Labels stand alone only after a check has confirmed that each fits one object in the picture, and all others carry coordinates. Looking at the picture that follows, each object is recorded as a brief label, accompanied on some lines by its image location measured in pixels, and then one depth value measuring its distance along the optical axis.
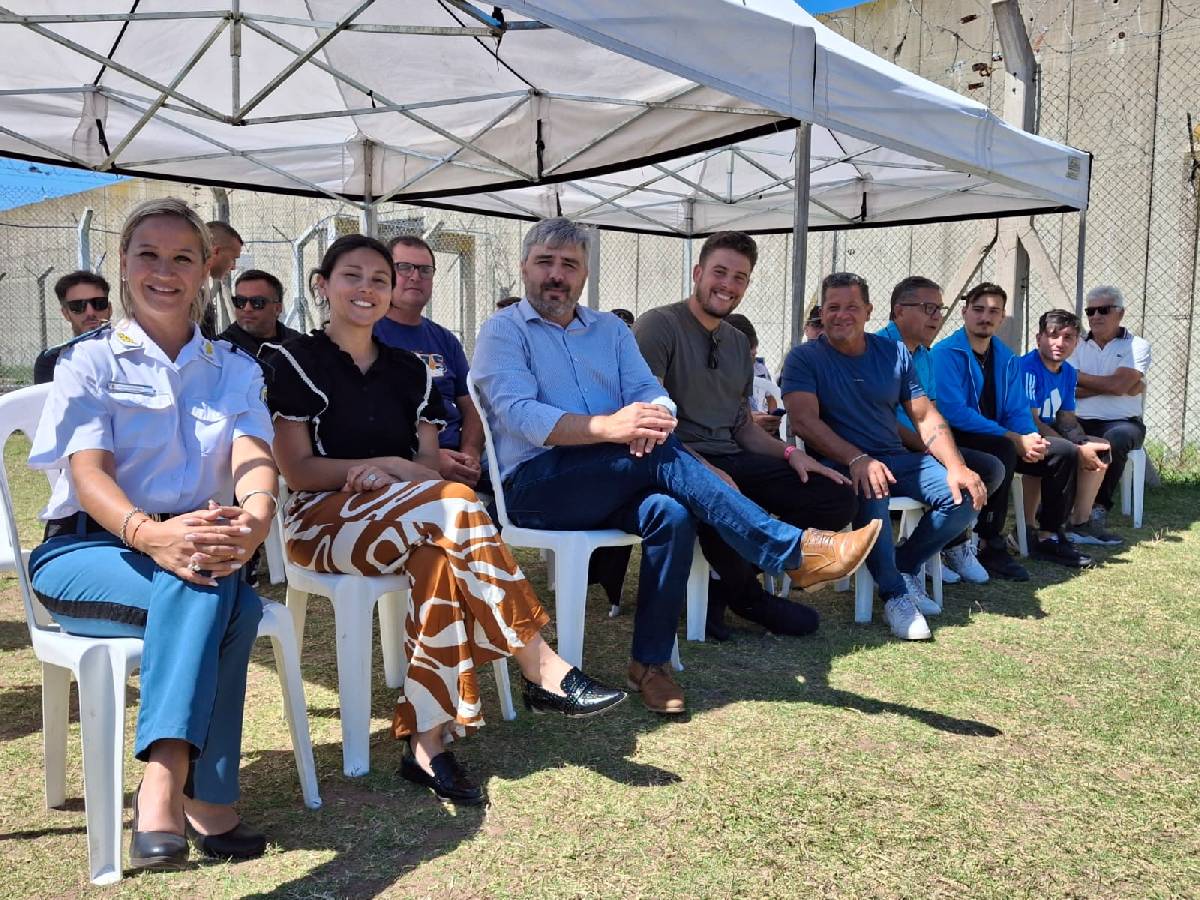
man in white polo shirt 6.08
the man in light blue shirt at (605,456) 2.70
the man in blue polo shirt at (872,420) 3.90
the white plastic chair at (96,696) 1.81
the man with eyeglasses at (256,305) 4.27
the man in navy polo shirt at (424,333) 3.79
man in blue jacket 4.64
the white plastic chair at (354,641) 2.35
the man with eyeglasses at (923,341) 4.41
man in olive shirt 3.55
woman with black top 2.28
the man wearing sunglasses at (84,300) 4.24
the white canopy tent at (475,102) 3.35
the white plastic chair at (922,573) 3.78
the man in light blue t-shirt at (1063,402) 5.44
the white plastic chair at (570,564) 2.90
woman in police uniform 1.83
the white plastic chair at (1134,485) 5.85
